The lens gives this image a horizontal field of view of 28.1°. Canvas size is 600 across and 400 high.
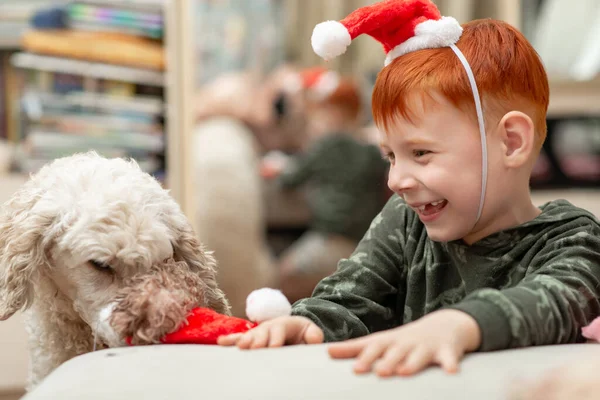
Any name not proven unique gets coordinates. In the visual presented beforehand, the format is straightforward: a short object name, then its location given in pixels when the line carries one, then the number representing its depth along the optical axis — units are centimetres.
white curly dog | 110
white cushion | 95
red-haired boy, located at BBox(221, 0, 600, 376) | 115
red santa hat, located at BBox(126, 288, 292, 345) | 107
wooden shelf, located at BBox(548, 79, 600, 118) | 294
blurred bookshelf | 221
